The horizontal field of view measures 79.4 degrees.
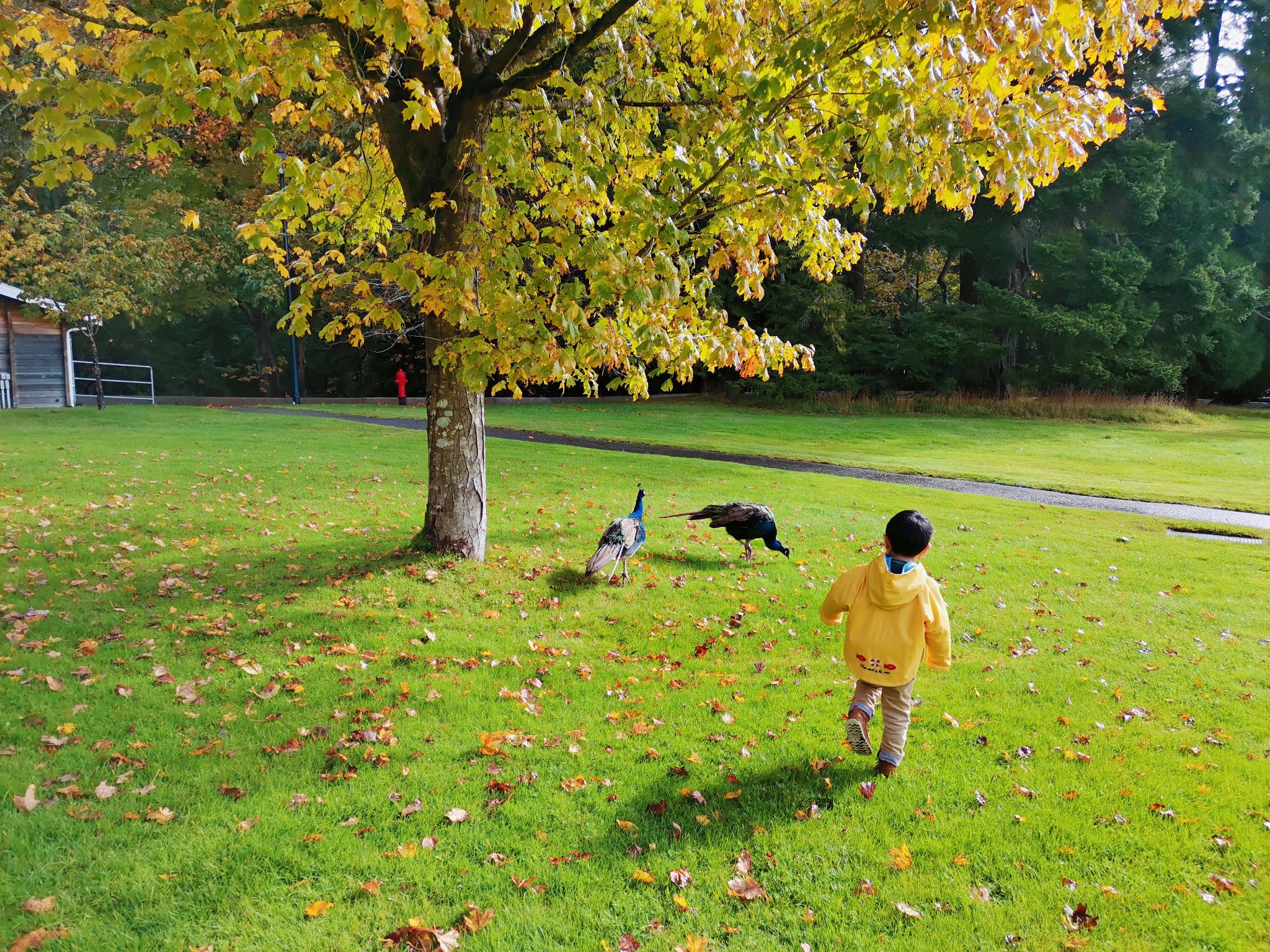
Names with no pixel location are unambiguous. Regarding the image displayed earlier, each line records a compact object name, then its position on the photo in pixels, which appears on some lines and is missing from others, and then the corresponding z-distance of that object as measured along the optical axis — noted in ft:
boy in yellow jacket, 12.85
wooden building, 74.64
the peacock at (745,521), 26.40
